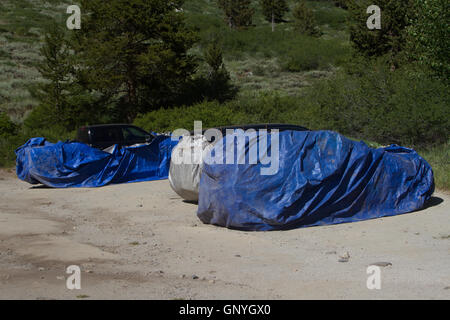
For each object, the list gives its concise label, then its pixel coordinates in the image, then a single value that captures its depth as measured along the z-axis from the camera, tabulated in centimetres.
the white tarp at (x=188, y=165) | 1195
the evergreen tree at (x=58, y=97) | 2906
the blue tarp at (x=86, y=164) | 1644
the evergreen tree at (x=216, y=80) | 3581
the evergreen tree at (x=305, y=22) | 6358
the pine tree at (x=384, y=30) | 3331
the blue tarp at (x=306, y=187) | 995
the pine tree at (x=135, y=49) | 3017
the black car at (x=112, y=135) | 1814
